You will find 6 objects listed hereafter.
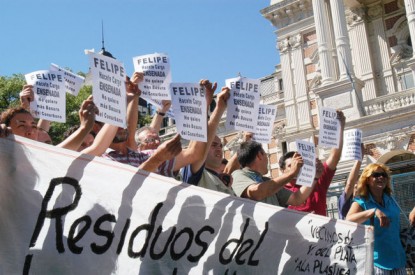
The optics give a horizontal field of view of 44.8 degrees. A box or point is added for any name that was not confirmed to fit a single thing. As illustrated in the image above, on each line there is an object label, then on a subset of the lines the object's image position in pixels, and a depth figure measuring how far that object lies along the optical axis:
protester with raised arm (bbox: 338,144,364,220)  5.37
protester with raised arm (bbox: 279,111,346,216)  5.29
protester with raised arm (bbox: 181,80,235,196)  3.88
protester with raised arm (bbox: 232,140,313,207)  3.98
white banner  2.50
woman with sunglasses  4.40
